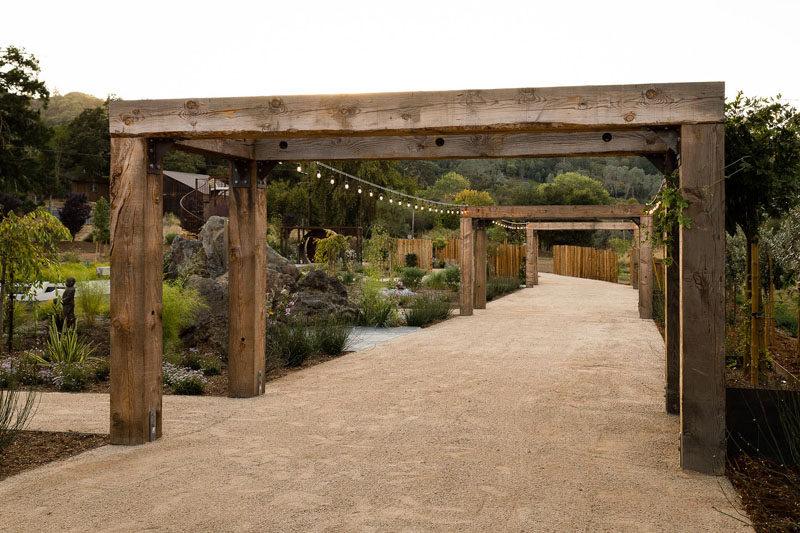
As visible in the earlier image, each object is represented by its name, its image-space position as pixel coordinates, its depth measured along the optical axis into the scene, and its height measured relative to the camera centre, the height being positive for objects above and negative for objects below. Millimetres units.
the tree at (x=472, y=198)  48153 +5067
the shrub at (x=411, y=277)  21031 -269
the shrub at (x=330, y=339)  9055 -937
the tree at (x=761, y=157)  4812 +777
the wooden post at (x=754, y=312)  5461 -364
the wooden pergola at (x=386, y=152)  4172 +889
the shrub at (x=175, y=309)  7949 -471
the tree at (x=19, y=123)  31375 +6973
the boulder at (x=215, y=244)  10414 +389
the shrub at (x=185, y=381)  6609 -1097
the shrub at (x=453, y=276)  21172 -250
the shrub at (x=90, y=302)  9609 -466
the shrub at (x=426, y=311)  12914 -835
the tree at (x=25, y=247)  8273 +283
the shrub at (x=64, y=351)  7500 -900
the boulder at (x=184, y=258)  9914 +178
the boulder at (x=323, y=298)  11359 -502
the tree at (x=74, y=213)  35312 +2965
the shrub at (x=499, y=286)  19922 -588
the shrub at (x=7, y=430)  4172 -1021
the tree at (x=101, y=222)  32188 +2319
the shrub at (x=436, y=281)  21577 -411
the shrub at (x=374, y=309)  12633 -755
